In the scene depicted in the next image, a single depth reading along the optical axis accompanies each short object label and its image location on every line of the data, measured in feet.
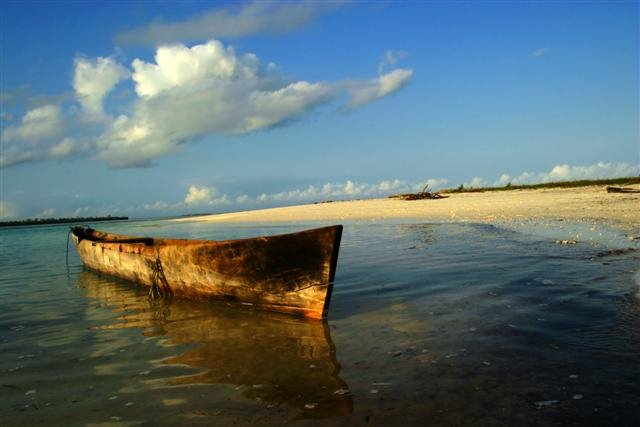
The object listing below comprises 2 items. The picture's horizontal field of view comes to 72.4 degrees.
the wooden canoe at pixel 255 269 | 19.31
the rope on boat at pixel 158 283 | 26.89
